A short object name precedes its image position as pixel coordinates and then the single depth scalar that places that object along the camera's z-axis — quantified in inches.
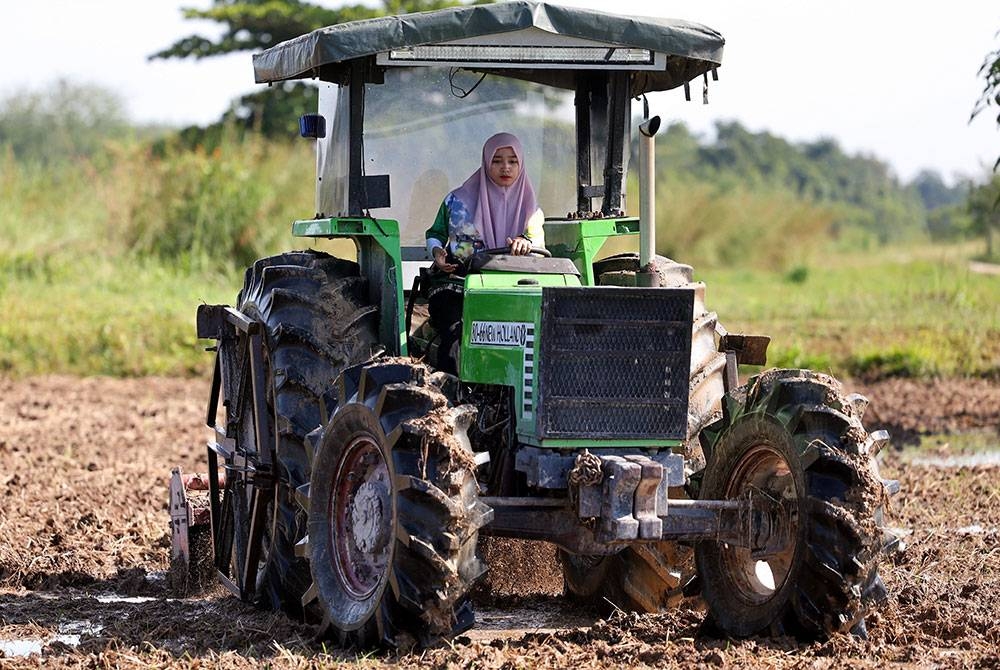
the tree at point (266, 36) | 2422.5
